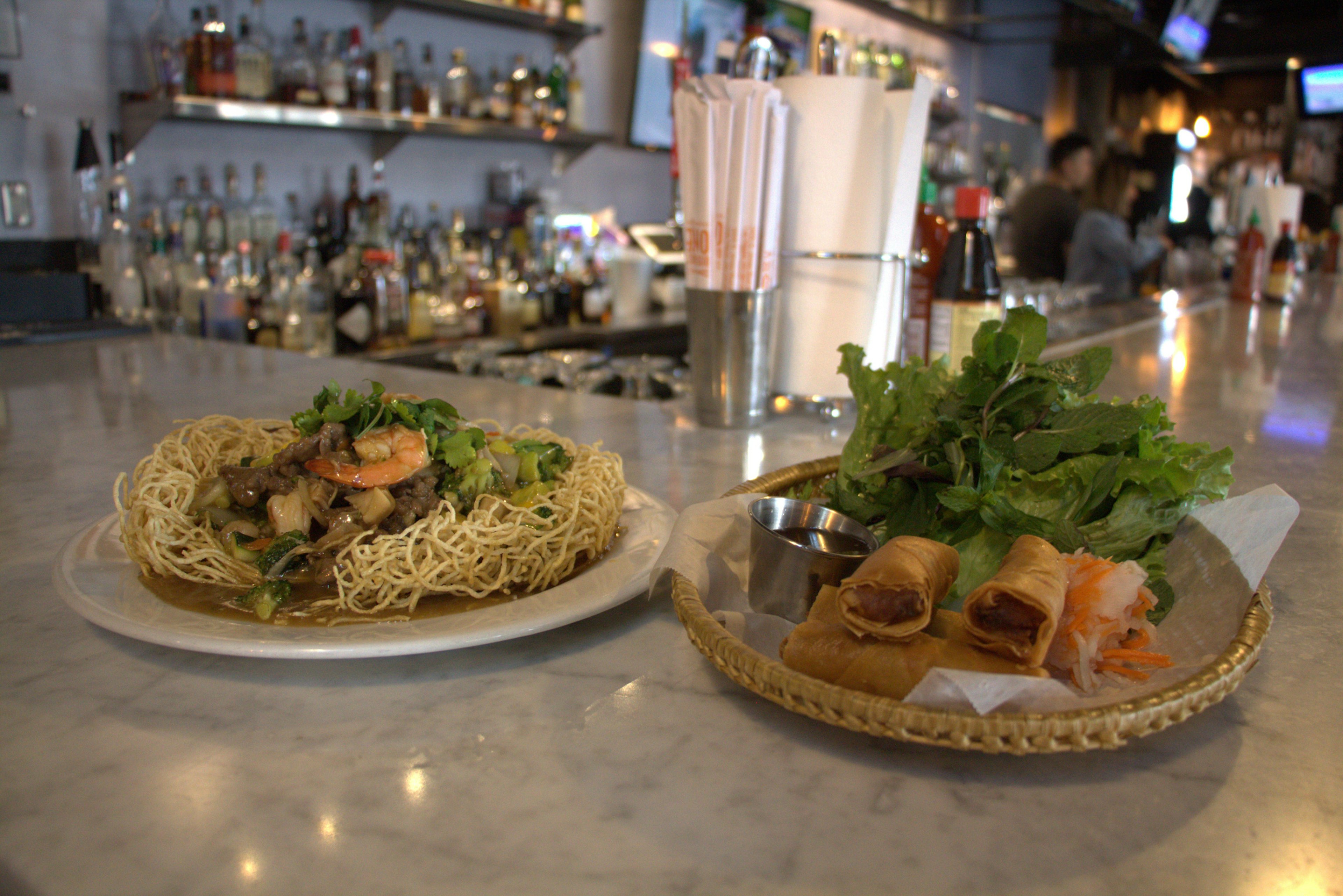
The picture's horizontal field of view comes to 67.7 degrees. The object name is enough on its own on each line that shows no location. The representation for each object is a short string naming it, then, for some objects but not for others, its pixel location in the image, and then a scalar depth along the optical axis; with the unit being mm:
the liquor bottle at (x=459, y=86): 3441
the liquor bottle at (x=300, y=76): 2885
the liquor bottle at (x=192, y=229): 2840
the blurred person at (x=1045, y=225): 5047
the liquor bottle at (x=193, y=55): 2670
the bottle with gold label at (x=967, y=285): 1270
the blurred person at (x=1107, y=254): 4508
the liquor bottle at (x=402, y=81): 3230
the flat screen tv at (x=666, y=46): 4246
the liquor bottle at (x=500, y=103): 3473
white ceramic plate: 587
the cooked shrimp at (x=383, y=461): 718
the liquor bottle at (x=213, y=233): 2842
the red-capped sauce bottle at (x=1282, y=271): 3506
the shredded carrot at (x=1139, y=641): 609
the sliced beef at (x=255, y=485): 745
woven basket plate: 469
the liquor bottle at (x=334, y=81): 2963
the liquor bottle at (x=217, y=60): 2666
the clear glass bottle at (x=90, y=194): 2604
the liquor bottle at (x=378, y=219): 3234
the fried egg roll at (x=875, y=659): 528
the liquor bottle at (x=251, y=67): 2756
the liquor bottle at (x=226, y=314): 2695
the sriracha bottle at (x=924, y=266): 1438
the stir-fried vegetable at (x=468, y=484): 758
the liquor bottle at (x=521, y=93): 3574
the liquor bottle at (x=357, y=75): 3072
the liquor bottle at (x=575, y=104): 3863
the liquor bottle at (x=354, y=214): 3223
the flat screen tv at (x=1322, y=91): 7336
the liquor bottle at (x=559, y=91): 3766
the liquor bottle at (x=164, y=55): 2637
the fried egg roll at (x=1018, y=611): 526
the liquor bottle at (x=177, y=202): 2875
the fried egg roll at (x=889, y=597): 545
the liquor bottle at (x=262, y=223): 3000
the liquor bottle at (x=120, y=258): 2580
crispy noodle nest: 672
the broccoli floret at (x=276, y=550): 697
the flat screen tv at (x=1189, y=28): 5586
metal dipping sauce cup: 642
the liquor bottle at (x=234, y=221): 2941
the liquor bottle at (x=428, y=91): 3318
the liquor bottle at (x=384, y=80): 3133
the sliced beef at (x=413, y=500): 727
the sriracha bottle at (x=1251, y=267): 3584
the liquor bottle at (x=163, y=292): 2666
